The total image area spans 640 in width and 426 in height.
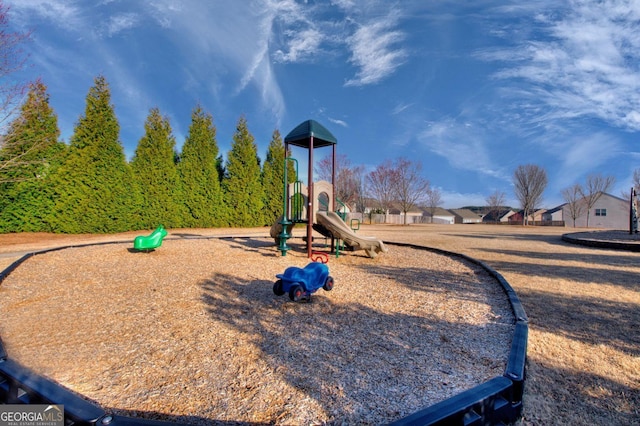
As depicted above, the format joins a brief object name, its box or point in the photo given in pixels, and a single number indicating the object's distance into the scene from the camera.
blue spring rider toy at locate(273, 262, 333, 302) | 4.29
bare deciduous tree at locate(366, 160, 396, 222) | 39.69
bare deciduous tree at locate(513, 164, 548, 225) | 38.59
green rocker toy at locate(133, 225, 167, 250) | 8.28
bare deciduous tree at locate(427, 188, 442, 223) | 53.26
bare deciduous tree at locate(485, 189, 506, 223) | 63.91
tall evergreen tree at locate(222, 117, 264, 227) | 21.72
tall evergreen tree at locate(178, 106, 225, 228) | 19.84
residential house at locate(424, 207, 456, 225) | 73.12
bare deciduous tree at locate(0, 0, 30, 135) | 10.11
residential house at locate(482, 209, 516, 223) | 71.57
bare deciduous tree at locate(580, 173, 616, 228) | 44.06
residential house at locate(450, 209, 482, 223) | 80.31
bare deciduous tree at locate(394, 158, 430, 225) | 38.53
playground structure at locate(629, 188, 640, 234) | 15.39
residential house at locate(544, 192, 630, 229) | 42.31
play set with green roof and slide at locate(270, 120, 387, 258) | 8.19
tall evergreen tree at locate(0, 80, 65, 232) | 13.73
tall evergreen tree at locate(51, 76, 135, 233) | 15.07
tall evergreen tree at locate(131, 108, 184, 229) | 17.88
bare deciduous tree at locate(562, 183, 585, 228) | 47.11
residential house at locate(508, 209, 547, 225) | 63.01
